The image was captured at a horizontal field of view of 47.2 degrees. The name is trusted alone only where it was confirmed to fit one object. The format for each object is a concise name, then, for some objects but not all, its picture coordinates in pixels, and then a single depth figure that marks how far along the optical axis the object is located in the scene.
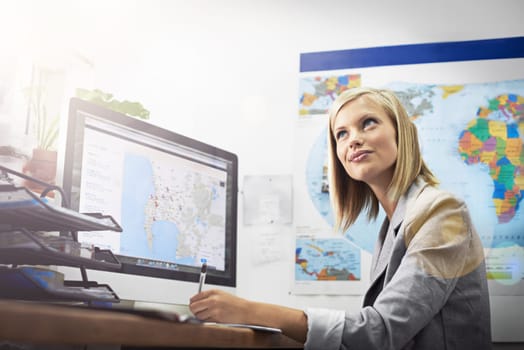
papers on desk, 0.89
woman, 1.07
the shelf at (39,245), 0.93
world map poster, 1.84
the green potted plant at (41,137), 1.50
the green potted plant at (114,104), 1.69
